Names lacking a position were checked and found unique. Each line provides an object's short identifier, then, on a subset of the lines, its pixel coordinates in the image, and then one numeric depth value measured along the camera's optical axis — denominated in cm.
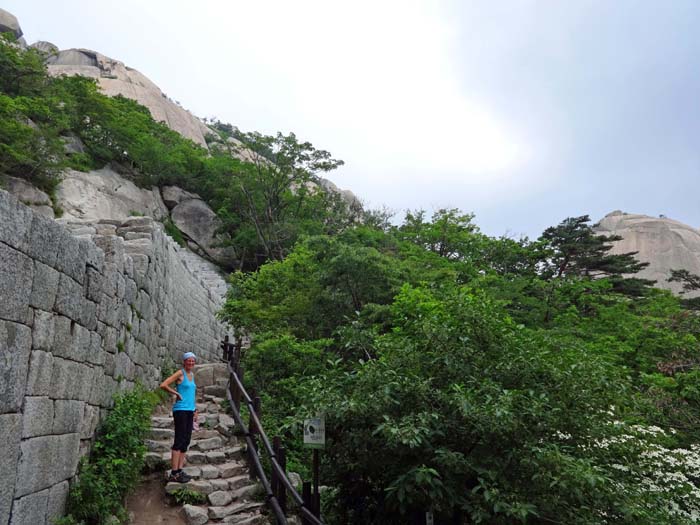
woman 578
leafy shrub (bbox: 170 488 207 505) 546
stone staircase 538
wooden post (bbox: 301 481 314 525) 466
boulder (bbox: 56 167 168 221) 2097
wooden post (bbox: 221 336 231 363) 1313
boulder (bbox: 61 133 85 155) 2395
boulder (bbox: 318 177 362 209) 3306
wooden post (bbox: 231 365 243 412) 812
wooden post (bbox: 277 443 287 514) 546
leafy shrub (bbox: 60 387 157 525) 438
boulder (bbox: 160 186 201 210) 3052
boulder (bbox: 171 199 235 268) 3027
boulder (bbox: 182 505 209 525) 513
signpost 445
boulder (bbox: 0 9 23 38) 4153
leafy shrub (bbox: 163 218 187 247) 2882
